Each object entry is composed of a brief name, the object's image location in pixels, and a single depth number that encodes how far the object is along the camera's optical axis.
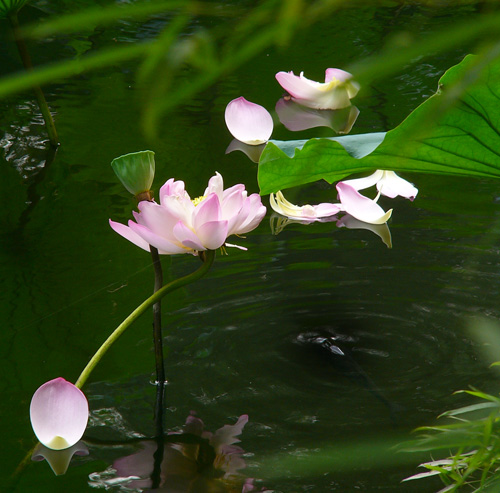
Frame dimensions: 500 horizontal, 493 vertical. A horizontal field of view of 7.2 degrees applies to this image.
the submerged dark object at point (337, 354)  5.34
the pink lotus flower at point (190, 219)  5.29
